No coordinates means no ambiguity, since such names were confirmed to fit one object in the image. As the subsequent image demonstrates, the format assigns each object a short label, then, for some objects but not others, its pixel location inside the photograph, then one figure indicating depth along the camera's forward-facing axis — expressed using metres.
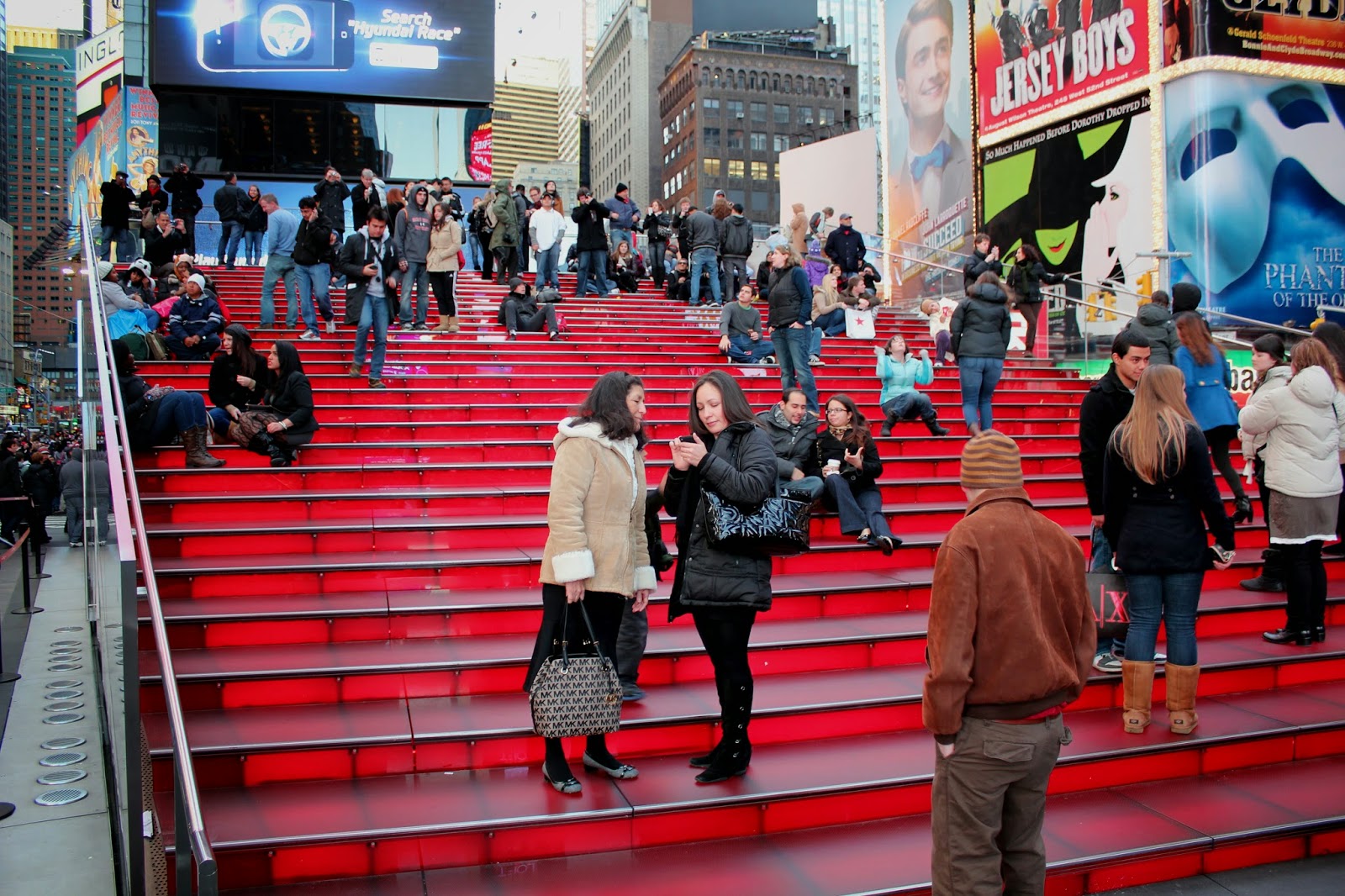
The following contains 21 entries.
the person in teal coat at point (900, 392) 10.45
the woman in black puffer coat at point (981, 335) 9.66
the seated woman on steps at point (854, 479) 7.99
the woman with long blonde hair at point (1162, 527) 4.88
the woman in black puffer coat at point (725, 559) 4.41
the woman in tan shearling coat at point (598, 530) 4.37
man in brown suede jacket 3.06
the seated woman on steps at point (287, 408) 8.68
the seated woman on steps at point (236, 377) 8.99
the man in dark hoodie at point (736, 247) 16.17
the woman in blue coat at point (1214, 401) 7.73
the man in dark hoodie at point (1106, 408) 5.70
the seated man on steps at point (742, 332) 12.86
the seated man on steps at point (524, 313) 13.60
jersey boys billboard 17.94
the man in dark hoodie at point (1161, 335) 8.09
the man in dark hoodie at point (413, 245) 12.92
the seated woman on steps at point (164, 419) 8.27
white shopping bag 15.08
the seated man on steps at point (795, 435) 8.19
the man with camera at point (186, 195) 18.08
